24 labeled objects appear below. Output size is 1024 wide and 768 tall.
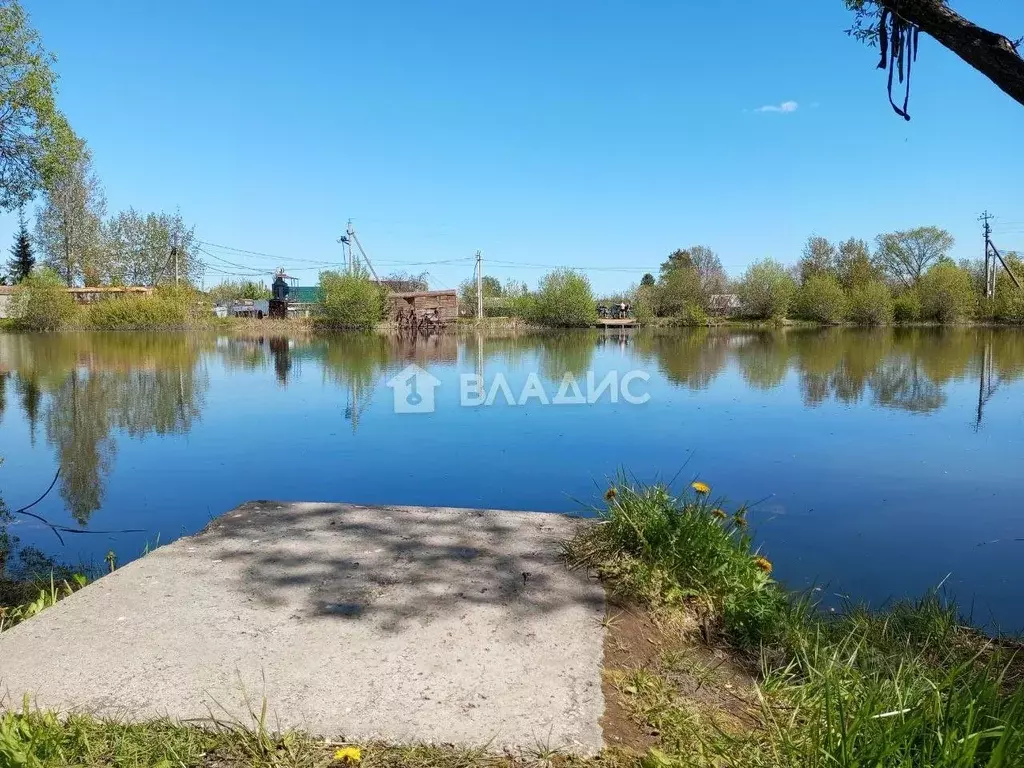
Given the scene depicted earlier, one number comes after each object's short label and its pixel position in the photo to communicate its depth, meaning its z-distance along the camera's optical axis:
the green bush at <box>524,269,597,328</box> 52.00
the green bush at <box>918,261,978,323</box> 49.69
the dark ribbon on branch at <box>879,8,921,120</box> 3.40
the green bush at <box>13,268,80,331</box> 41.53
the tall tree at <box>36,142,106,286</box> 52.06
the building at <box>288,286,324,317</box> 51.19
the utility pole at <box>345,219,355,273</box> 48.88
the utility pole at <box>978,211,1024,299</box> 51.74
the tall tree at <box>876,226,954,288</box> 62.38
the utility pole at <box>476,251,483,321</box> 54.19
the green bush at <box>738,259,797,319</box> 54.97
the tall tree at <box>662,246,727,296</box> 61.09
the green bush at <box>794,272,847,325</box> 53.38
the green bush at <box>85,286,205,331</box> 43.78
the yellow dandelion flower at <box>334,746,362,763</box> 1.88
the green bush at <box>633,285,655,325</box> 56.71
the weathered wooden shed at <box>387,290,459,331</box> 47.53
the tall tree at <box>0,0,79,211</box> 10.89
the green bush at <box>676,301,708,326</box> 54.56
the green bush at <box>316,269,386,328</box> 45.16
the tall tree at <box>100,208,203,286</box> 56.38
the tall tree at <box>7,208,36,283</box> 59.81
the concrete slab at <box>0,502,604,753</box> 2.15
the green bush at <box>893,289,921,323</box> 51.91
